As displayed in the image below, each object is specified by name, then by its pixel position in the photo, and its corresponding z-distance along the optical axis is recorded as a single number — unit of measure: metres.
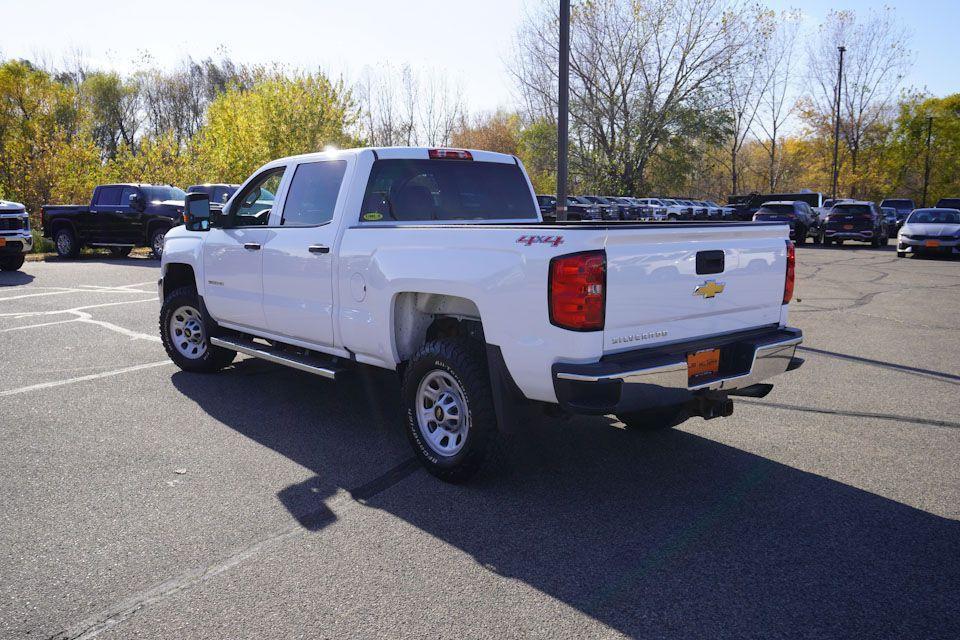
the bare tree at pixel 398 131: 51.88
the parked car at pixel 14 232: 16.33
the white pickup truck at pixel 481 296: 3.70
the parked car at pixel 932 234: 21.60
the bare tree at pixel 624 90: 37.25
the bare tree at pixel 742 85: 39.12
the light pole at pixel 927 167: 54.78
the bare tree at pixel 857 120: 56.66
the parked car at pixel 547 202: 29.84
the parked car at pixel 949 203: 38.22
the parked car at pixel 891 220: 35.72
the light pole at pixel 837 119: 46.72
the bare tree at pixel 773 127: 57.91
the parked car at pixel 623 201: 35.66
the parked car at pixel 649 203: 33.18
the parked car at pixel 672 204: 37.39
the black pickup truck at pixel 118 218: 19.92
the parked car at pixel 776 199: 36.40
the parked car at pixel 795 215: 27.81
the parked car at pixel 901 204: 47.75
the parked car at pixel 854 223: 26.55
